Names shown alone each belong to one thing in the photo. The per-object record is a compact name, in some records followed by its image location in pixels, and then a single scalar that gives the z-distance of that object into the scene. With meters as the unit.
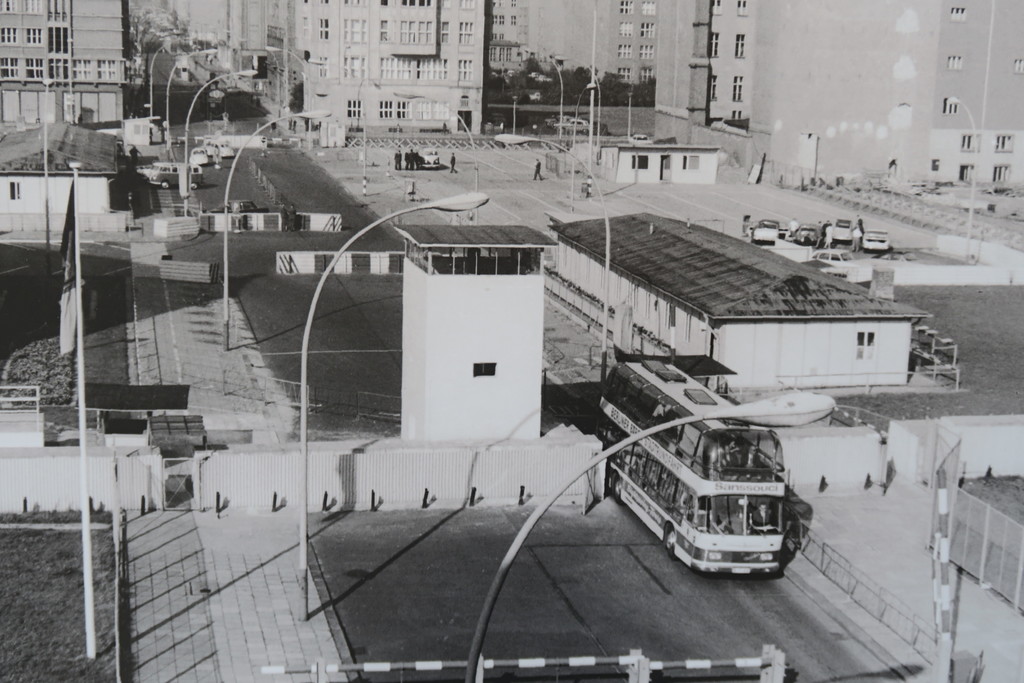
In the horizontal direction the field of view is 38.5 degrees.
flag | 26.05
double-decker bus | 28.91
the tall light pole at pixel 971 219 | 68.69
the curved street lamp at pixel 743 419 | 16.78
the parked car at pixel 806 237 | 73.25
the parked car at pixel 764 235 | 70.44
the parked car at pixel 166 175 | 87.12
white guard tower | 34.91
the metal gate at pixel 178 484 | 32.09
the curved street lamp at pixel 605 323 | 39.12
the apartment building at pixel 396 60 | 120.31
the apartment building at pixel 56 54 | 117.06
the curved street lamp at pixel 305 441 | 24.50
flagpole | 24.64
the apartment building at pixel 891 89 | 93.19
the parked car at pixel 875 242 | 70.81
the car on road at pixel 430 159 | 99.94
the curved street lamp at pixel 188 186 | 78.04
